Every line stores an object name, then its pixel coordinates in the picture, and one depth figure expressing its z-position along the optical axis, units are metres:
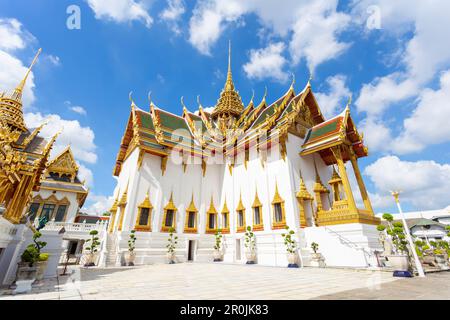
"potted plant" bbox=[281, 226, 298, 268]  10.19
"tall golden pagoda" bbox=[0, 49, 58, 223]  5.23
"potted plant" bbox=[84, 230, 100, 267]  10.90
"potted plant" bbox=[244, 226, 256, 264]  12.04
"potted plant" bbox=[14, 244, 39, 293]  4.52
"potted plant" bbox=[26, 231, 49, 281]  5.38
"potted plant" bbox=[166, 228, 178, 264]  12.29
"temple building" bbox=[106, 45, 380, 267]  11.03
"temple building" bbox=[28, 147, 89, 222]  18.64
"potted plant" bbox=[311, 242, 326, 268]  10.09
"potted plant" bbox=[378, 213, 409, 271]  6.62
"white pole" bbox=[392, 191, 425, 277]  6.59
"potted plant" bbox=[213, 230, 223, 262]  13.80
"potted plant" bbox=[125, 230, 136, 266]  11.06
